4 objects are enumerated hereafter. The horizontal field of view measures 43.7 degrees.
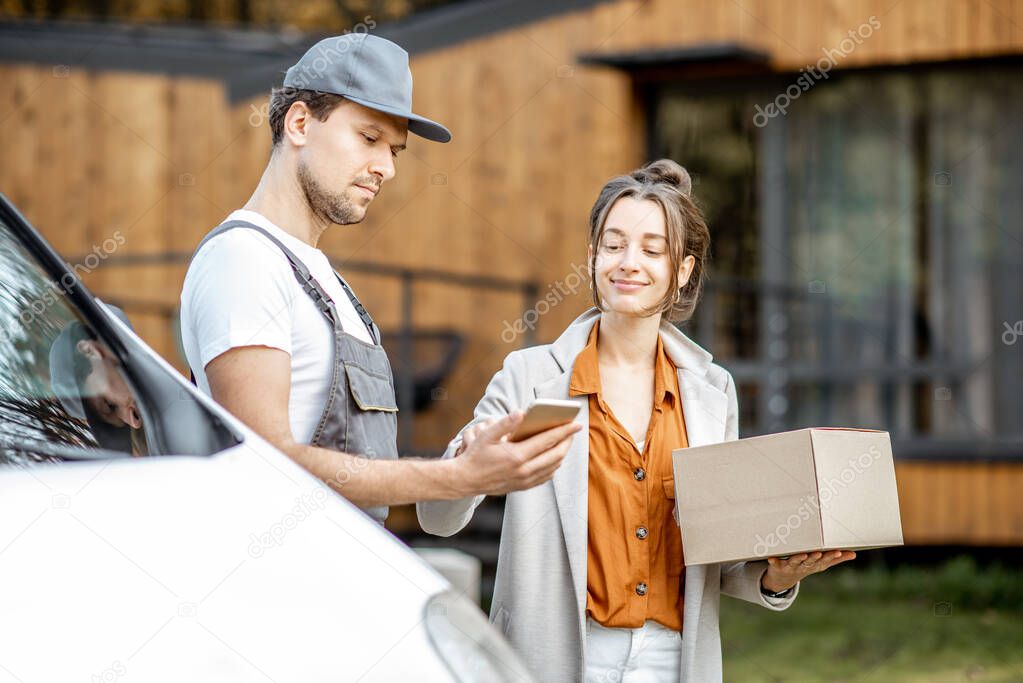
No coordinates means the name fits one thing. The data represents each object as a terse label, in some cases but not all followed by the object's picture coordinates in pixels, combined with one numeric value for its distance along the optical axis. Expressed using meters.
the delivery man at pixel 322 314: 2.44
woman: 2.87
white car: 1.74
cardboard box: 2.69
